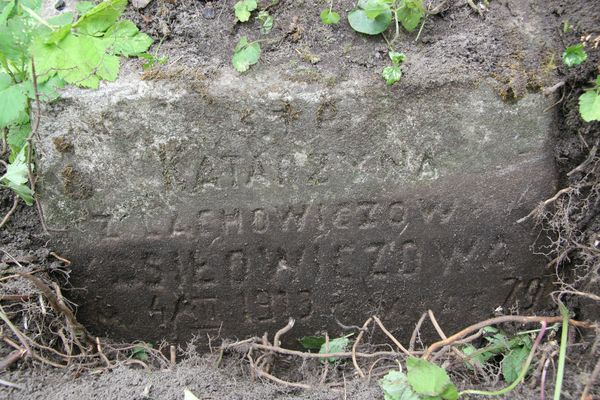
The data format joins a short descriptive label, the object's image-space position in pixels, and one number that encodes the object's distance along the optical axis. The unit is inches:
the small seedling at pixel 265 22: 37.0
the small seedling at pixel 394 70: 36.2
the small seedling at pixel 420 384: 32.3
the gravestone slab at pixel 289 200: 36.3
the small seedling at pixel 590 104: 35.2
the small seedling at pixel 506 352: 35.2
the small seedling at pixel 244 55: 36.4
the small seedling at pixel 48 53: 34.2
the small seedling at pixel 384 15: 36.2
